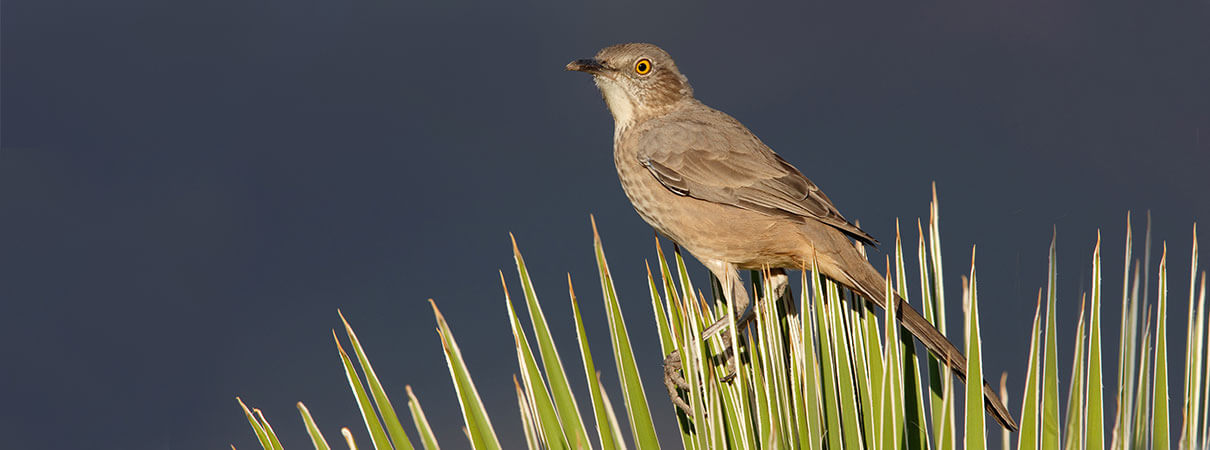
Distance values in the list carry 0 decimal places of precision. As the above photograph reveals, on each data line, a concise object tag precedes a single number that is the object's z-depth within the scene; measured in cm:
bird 697
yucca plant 530
